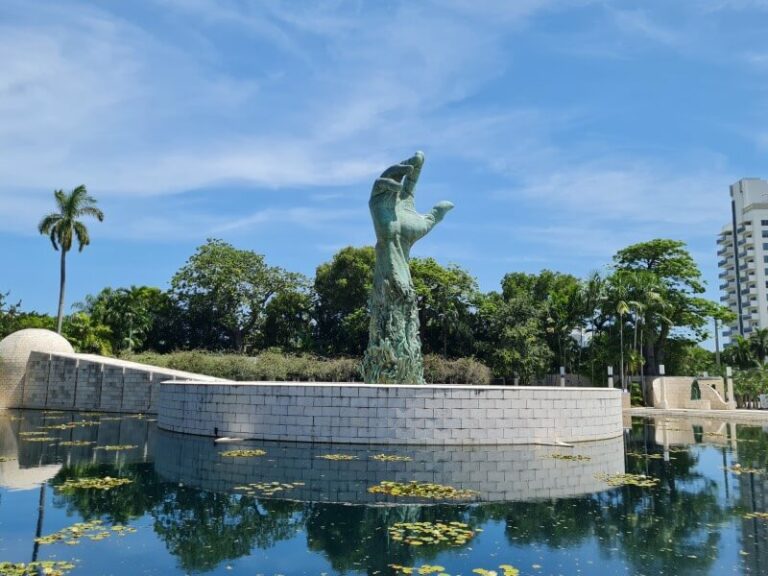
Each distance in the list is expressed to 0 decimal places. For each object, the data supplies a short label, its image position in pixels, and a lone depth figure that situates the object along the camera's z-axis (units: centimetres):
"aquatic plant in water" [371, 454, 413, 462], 1431
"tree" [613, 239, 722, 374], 4234
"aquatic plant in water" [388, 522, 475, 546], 811
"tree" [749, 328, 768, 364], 6469
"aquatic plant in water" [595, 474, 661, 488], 1234
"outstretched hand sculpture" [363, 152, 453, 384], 2056
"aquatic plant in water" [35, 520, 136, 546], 813
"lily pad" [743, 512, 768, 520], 972
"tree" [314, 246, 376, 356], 4488
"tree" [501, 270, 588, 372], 4484
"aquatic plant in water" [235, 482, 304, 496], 1098
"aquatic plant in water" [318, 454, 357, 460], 1452
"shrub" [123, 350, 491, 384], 3741
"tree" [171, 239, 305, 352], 4800
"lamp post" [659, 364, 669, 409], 3748
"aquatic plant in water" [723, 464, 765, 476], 1399
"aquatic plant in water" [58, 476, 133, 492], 1143
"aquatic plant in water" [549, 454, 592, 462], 1500
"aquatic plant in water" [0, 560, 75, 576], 672
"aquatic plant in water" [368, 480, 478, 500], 1077
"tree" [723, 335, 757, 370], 6394
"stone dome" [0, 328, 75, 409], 3045
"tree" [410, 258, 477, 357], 4406
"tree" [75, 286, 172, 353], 4684
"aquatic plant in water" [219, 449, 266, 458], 1484
